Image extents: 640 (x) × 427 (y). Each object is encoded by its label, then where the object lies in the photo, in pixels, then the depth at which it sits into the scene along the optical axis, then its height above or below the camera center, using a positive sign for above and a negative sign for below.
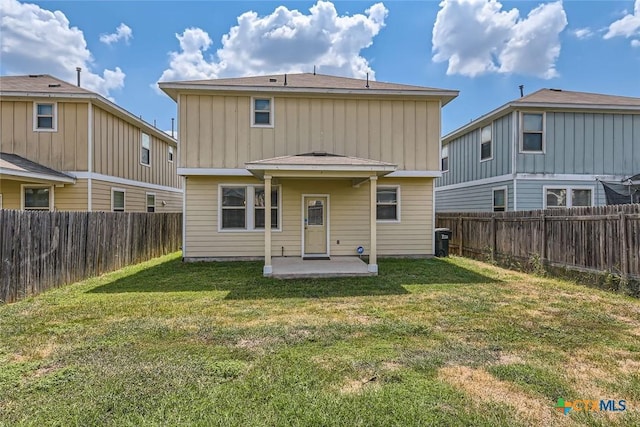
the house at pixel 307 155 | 10.28 +1.67
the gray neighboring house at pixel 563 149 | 12.02 +2.46
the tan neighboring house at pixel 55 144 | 10.91 +2.28
